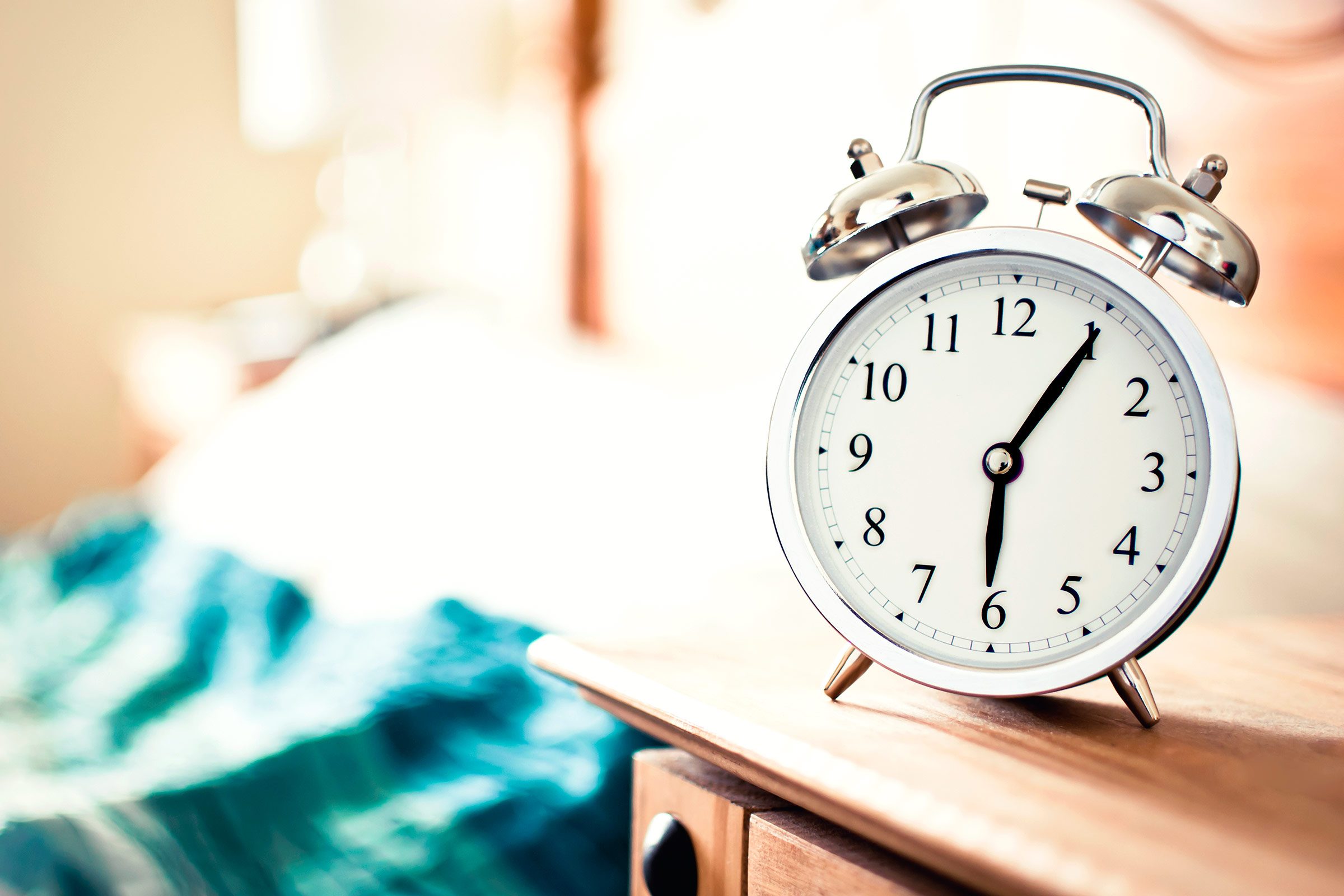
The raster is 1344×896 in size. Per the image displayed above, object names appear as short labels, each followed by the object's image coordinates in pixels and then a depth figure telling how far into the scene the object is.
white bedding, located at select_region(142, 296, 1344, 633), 0.99
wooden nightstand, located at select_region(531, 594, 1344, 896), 0.36
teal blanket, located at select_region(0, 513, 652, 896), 0.75
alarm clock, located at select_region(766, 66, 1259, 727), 0.48
